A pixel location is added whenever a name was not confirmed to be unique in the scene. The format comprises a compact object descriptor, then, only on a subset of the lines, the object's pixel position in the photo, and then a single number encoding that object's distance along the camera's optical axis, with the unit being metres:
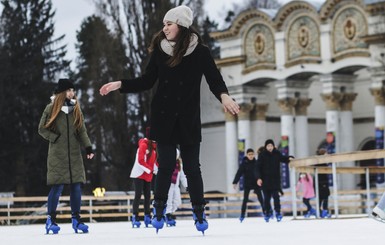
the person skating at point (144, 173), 15.96
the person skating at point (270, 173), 20.41
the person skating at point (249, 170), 22.09
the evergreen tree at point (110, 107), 43.31
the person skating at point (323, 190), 23.58
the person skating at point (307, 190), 26.17
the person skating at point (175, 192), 18.06
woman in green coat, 11.86
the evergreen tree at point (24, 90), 49.12
